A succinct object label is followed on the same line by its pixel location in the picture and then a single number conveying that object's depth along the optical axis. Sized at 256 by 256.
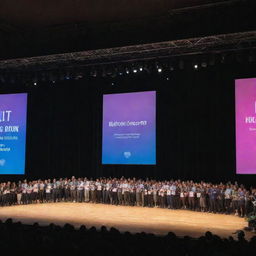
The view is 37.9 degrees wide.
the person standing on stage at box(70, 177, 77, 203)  17.48
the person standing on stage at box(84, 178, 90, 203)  17.26
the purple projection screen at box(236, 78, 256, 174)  14.84
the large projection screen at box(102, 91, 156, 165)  17.62
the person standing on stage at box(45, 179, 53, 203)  17.25
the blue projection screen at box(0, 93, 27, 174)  18.92
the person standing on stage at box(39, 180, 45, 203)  17.26
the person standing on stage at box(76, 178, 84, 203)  17.33
